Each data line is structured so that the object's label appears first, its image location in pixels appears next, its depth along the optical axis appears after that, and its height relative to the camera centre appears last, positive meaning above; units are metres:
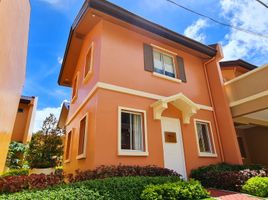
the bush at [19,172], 12.48 +0.24
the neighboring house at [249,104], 9.40 +3.23
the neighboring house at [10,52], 5.49 +4.06
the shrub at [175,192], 4.85 -0.47
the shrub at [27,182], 5.17 -0.17
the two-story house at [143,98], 7.46 +3.24
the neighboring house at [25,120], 18.72 +5.29
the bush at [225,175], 7.05 -0.12
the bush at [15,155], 15.38 +1.60
